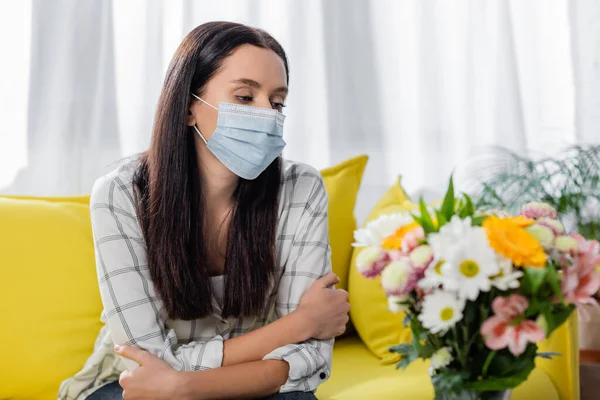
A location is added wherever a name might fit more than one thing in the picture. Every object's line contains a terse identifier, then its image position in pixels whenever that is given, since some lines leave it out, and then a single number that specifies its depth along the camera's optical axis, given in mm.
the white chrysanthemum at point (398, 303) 916
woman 1369
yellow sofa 1564
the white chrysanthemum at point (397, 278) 866
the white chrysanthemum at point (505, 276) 829
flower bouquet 833
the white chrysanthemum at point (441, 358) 884
